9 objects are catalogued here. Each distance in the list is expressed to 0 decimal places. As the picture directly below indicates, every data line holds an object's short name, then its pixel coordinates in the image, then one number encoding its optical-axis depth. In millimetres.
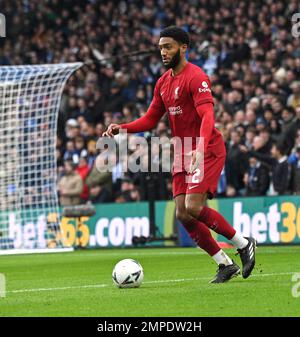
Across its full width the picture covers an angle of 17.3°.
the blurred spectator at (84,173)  21250
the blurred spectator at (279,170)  18047
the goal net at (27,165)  19188
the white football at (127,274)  9641
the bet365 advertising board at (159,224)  17906
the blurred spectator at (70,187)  21000
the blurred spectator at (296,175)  17969
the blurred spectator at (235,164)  19125
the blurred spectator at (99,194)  21250
